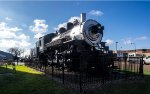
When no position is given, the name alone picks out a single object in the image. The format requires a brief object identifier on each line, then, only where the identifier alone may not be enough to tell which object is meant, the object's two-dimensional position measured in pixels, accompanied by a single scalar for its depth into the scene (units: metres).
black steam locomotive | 7.70
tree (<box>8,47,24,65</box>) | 63.48
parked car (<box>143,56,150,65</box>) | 20.85
